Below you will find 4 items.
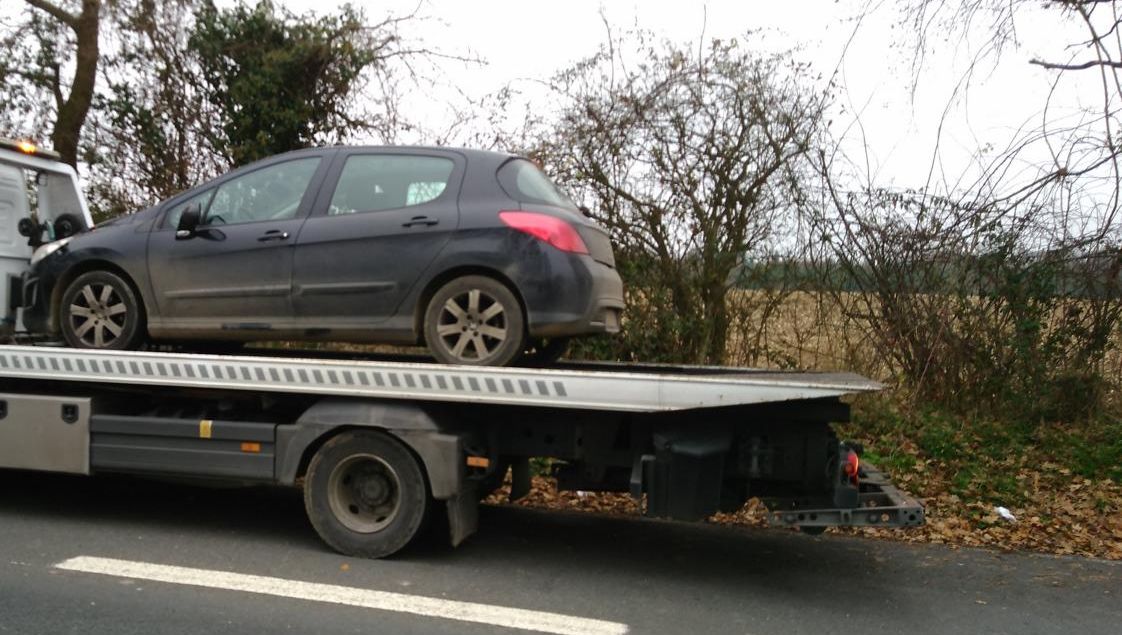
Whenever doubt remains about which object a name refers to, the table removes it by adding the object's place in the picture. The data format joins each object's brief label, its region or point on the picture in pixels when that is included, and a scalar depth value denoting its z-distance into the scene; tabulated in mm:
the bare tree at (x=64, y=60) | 12188
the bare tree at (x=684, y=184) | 9883
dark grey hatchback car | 5492
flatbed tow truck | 5008
